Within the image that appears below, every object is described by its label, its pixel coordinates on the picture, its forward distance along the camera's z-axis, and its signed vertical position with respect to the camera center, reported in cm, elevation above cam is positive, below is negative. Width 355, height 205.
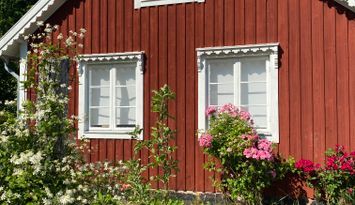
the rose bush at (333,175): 810 -104
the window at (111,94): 1050 +38
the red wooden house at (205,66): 883 +89
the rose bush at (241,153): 842 -70
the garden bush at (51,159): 588 -57
